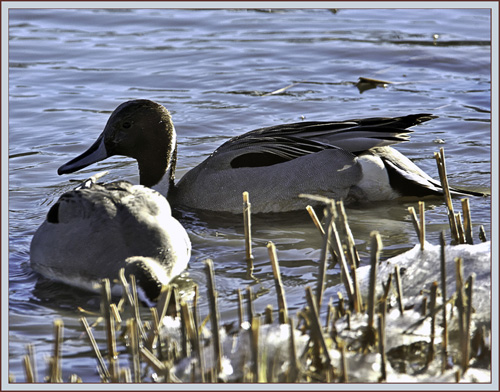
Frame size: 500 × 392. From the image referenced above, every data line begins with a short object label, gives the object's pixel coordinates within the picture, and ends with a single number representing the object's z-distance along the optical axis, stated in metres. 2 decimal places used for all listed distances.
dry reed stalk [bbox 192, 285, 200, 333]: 7.88
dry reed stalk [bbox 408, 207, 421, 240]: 10.06
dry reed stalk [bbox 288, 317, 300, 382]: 7.27
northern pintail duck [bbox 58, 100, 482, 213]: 14.39
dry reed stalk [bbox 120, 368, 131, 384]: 8.06
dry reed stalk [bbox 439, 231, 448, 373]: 8.37
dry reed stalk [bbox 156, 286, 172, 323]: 8.55
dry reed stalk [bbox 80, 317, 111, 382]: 8.25
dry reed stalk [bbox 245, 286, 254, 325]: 7.99
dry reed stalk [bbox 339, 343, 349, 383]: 7.23
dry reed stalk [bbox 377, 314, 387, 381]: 7.70
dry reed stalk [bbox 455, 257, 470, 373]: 7.89
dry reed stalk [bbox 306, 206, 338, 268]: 10.29
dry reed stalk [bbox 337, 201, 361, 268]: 8.82
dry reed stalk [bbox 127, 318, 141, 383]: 7.69
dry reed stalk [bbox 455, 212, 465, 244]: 11.41
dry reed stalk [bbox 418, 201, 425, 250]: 10.29
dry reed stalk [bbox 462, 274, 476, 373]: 7.75
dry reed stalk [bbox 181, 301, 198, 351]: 7.86
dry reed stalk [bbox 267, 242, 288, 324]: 8.44
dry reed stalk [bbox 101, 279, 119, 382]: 7.86
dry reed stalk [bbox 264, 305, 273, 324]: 8.07
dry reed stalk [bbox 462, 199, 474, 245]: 10.20
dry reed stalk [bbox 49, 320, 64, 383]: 7.53
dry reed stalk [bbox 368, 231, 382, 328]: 7.95
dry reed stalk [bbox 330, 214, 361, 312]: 8.73
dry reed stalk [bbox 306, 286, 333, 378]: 7.25
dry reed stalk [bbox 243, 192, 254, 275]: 10.58
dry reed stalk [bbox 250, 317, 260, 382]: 7.16
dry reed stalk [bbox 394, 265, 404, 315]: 8.75
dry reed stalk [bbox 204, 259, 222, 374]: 7.53
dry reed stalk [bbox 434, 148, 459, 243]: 11.44
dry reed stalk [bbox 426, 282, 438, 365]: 8.40
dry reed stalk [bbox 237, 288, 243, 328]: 8.36
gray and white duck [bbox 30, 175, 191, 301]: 10.67
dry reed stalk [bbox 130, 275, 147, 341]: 8.02
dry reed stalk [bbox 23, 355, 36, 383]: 7.37
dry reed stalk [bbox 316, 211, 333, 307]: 8.16
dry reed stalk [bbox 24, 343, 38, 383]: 8.39
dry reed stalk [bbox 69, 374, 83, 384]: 8.12
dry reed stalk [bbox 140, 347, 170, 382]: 7.52
